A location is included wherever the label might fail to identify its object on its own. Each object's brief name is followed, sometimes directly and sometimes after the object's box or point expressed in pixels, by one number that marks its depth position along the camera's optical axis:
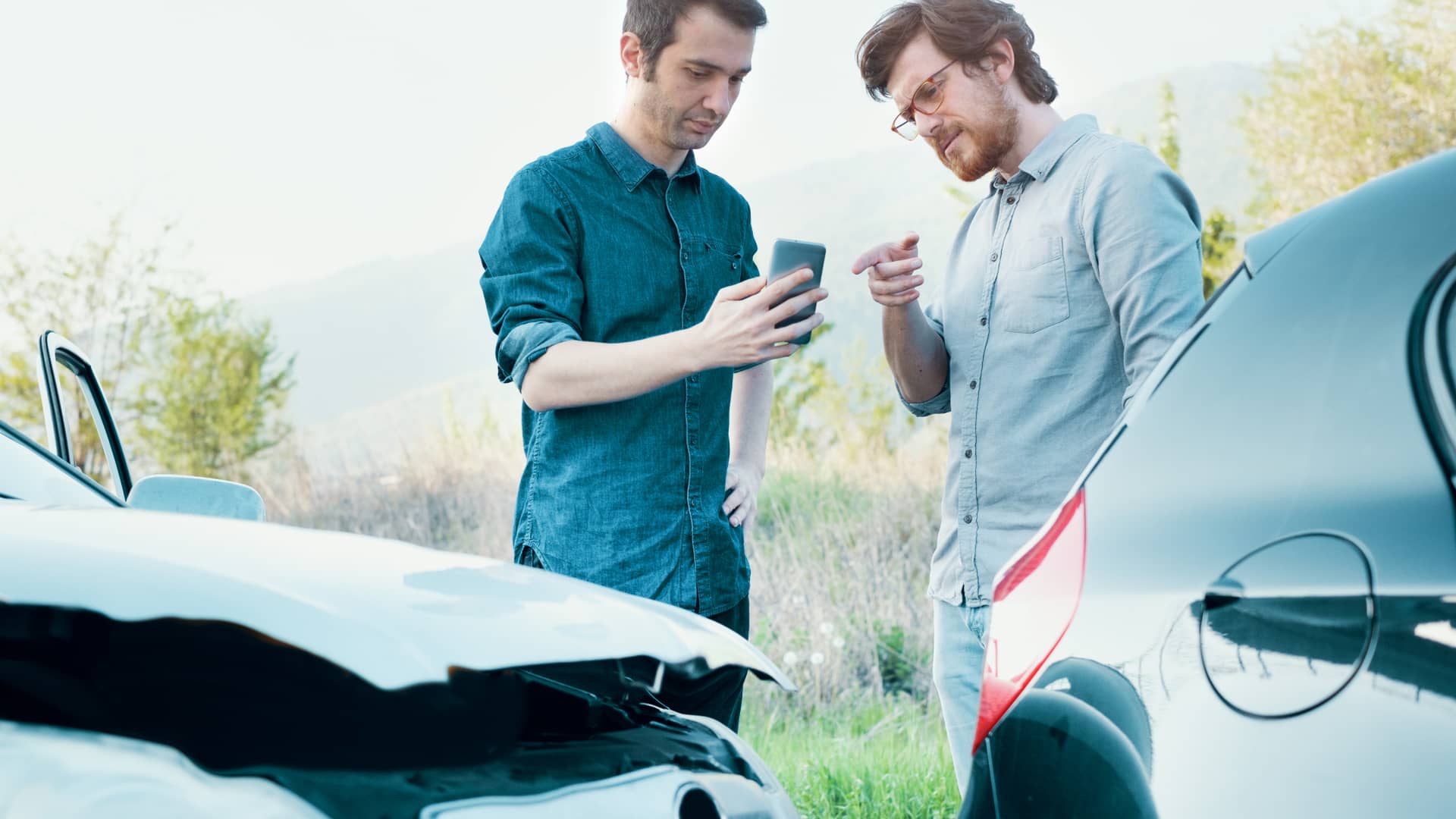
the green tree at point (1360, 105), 18.81
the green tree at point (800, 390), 14.52
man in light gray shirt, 1.98
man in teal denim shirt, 2.19
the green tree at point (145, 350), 14.50
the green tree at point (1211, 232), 15.14
